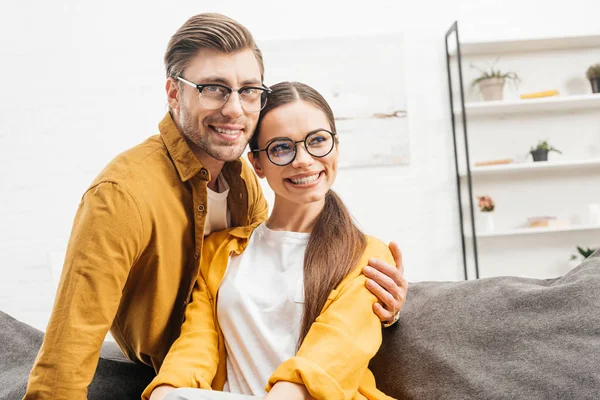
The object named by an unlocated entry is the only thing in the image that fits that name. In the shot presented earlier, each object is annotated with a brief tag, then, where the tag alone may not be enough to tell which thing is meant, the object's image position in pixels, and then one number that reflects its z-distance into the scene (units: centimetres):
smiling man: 125
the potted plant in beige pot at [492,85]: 361
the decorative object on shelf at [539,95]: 361
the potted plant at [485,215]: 363
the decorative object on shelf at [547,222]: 359
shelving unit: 376
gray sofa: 115
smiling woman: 121
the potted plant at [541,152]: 363
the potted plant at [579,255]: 355
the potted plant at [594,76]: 363
